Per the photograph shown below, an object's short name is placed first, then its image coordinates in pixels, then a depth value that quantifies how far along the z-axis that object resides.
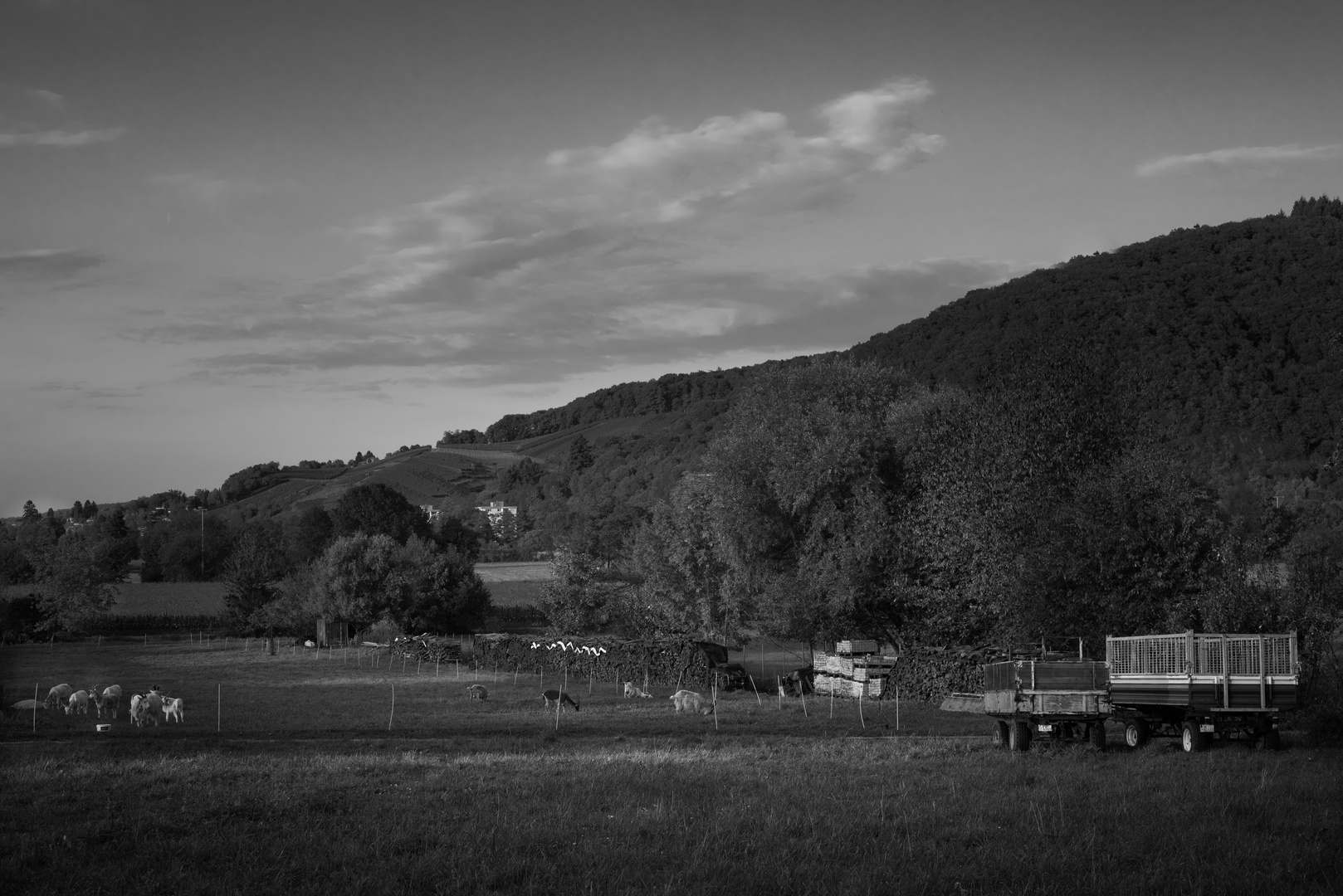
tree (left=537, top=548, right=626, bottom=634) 76.19
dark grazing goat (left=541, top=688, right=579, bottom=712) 35.19
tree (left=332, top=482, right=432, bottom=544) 109.94
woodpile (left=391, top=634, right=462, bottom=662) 59.75
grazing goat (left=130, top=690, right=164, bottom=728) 30.56
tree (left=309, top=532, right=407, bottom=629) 78.06
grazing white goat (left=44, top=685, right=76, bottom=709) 33.31
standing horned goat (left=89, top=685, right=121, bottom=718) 32.94
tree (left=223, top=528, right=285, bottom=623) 88.88
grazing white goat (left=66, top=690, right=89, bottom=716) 32.41
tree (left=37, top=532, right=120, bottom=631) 79.81
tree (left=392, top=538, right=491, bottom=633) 80.81
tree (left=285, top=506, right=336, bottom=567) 109.56
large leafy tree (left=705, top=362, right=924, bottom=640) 41.12
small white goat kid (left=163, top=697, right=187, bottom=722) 31.48
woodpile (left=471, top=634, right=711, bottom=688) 45.50
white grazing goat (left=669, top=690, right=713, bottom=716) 34.34
